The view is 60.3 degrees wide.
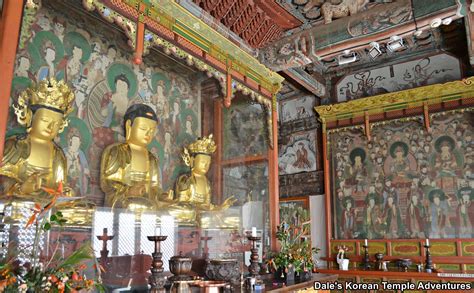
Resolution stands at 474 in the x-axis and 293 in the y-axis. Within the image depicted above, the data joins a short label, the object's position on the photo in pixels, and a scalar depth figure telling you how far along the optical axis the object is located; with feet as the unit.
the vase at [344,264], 22.62
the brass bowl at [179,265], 11.86
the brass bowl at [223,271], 13.48
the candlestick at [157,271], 10.87
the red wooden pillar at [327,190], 24.07
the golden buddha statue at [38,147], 10.52
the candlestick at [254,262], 14.21
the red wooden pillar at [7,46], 8.59
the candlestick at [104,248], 12.06
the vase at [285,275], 15.74
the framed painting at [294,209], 25.54
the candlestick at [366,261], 22.33
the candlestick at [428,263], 20.61
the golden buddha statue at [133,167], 13.25
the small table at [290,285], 13.75
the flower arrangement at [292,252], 16.01
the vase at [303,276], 16.11
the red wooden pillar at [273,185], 17.63
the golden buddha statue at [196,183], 15.72
